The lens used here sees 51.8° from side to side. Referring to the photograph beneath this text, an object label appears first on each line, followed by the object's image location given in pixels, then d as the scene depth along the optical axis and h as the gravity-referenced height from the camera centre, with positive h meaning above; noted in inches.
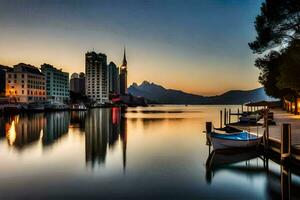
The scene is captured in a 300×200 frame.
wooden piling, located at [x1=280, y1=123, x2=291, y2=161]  611.5 -81.7
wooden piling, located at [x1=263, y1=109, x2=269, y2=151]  871.4 -102.3
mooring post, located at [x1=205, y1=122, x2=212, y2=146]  1034.1 -82.0
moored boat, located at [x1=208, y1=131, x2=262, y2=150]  935.7 -118.2
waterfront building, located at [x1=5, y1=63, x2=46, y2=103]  5241.1 +310.1
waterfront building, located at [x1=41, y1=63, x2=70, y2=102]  6752.0 +417.0
